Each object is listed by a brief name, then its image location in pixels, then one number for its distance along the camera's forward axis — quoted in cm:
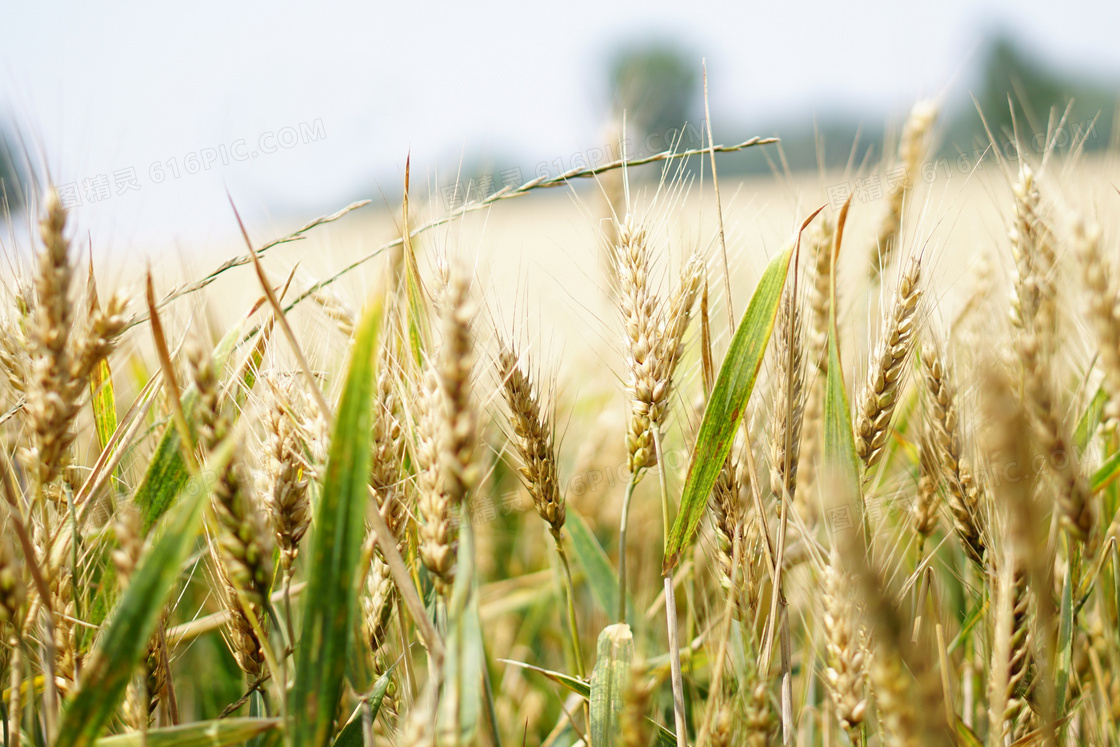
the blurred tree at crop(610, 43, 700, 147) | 2925
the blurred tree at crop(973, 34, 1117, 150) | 2095
